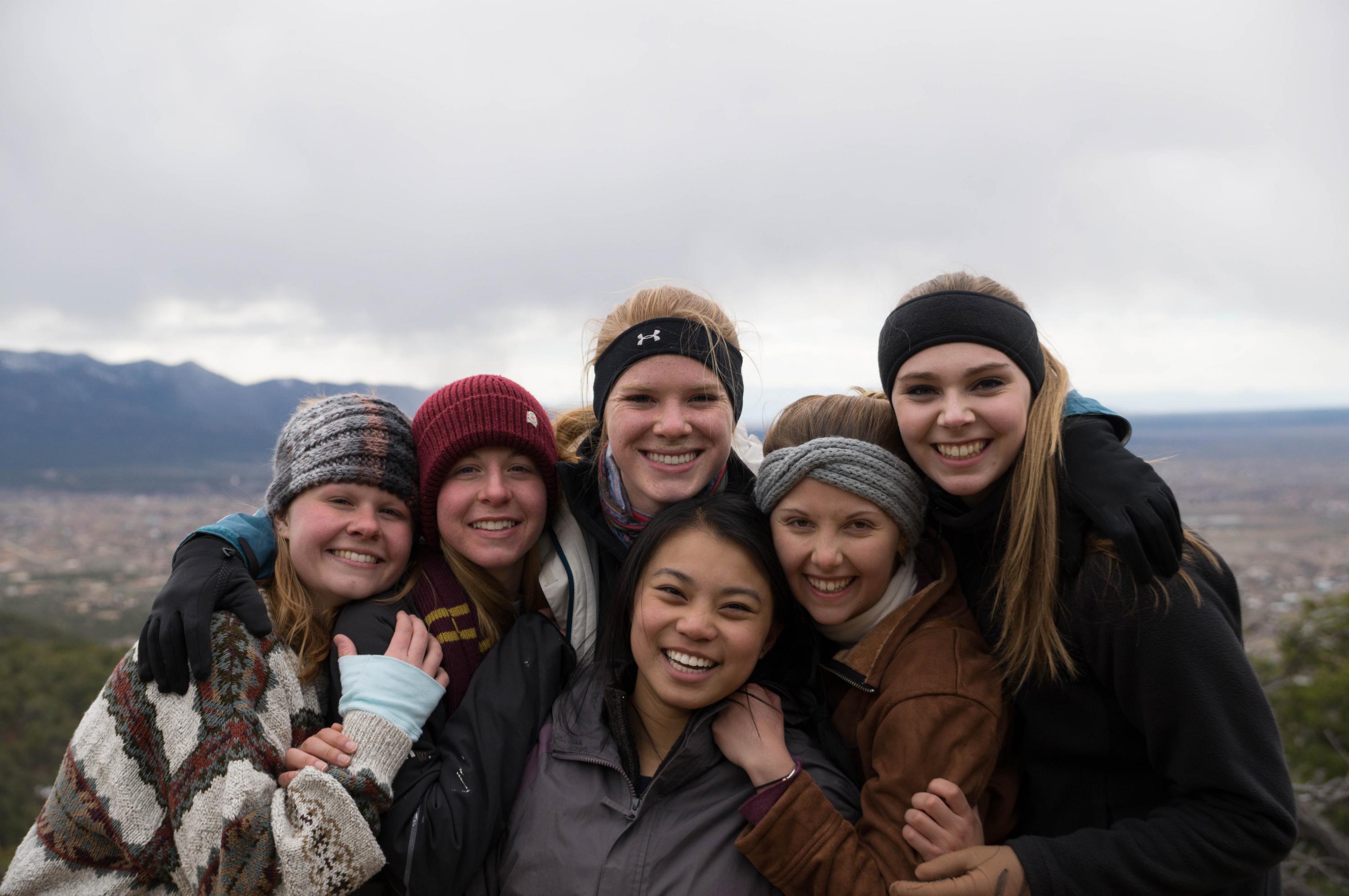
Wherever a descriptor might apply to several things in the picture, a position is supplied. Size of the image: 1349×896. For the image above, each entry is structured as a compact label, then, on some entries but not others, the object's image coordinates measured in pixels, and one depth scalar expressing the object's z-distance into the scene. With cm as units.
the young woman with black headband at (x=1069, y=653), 259
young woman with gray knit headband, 271
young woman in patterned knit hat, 276
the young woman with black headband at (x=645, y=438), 356
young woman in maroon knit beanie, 289
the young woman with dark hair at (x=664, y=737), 280
